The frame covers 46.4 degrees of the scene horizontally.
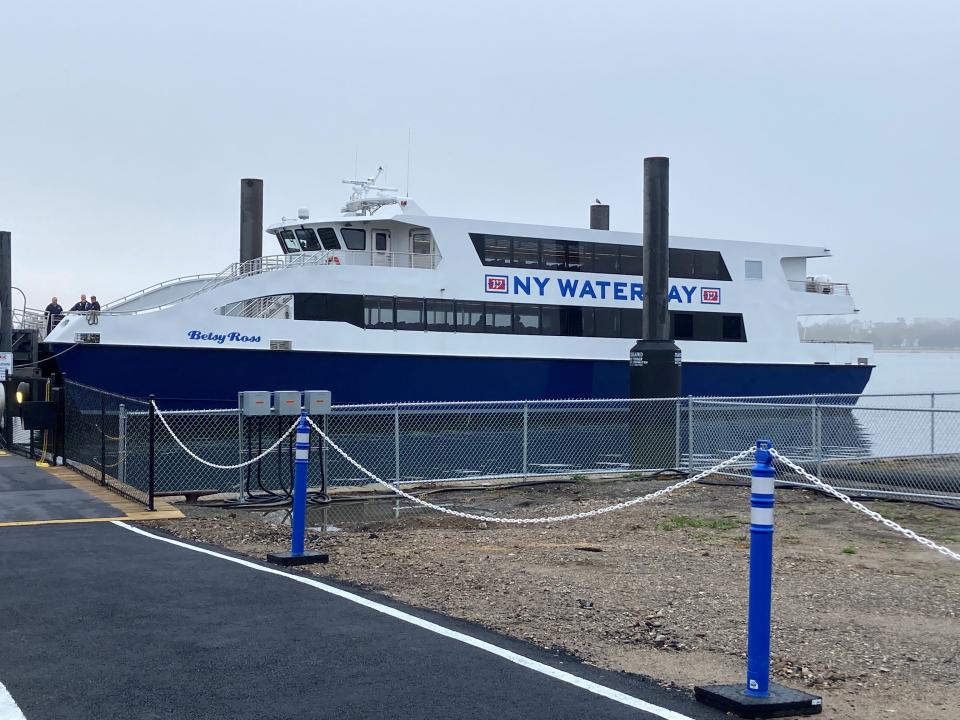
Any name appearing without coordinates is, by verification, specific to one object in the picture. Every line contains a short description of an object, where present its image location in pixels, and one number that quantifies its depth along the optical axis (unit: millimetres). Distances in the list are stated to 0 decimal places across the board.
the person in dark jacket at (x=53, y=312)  30422
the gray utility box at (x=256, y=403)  12859
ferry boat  28344
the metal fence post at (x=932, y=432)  15262
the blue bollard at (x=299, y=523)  9164
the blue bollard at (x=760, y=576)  5215
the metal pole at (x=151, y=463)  12040
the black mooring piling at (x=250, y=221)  37000
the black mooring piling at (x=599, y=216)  43281
